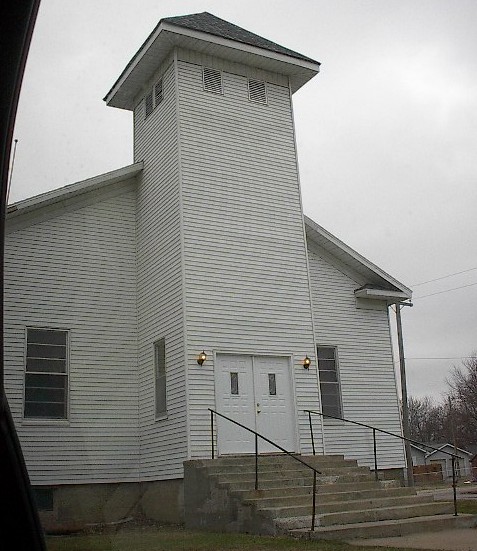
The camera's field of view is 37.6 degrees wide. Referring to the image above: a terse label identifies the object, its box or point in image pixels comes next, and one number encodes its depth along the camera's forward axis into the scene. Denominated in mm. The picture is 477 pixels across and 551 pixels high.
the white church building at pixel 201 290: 10328
